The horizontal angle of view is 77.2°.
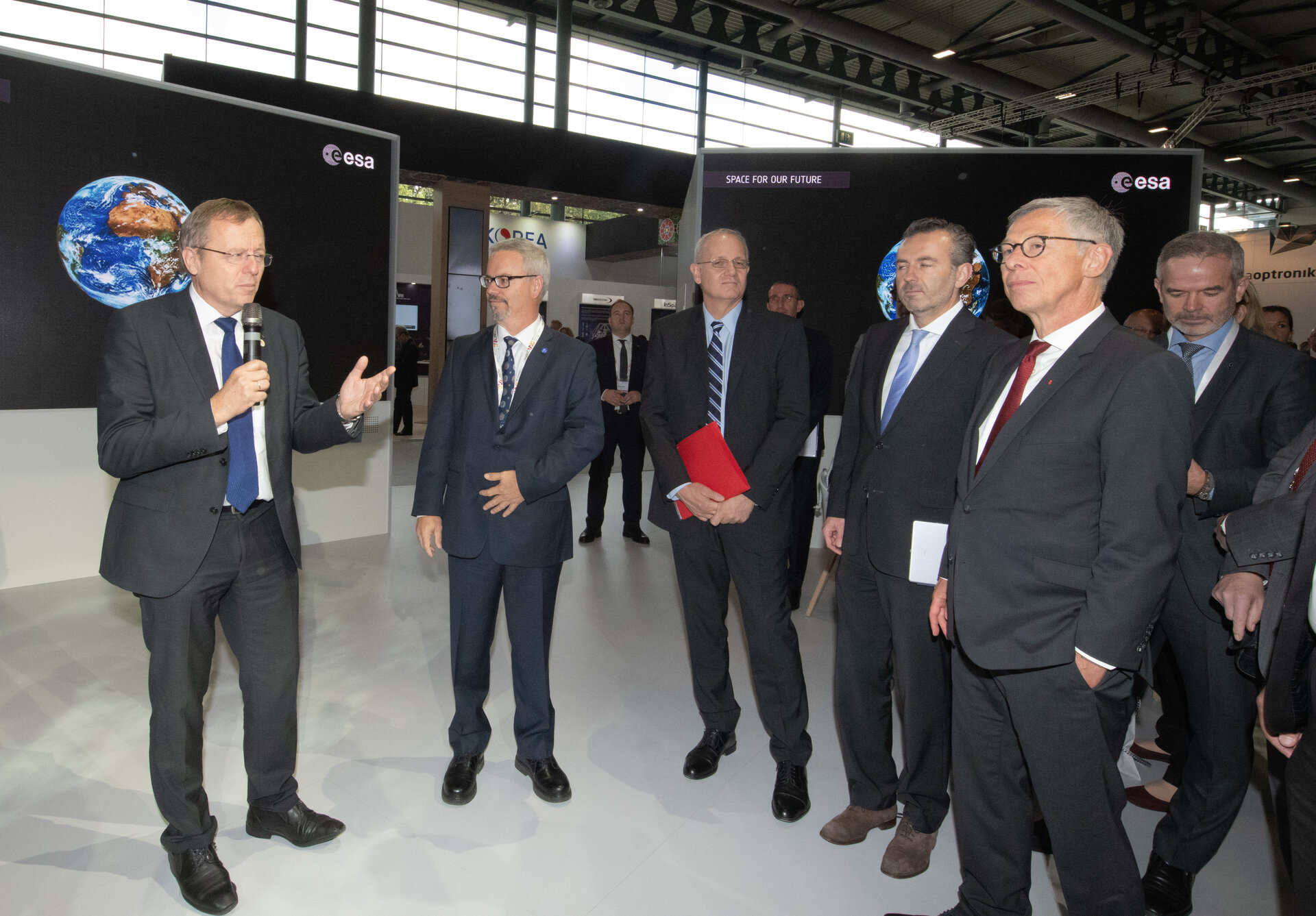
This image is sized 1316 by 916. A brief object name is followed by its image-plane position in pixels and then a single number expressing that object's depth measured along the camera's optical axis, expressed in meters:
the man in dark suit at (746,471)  2.69
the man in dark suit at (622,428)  6.44
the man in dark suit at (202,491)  1.97
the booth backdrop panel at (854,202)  5.24
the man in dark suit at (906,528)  2.24
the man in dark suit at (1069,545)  1.59
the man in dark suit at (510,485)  2.61
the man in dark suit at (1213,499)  2.16
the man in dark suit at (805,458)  4.66
